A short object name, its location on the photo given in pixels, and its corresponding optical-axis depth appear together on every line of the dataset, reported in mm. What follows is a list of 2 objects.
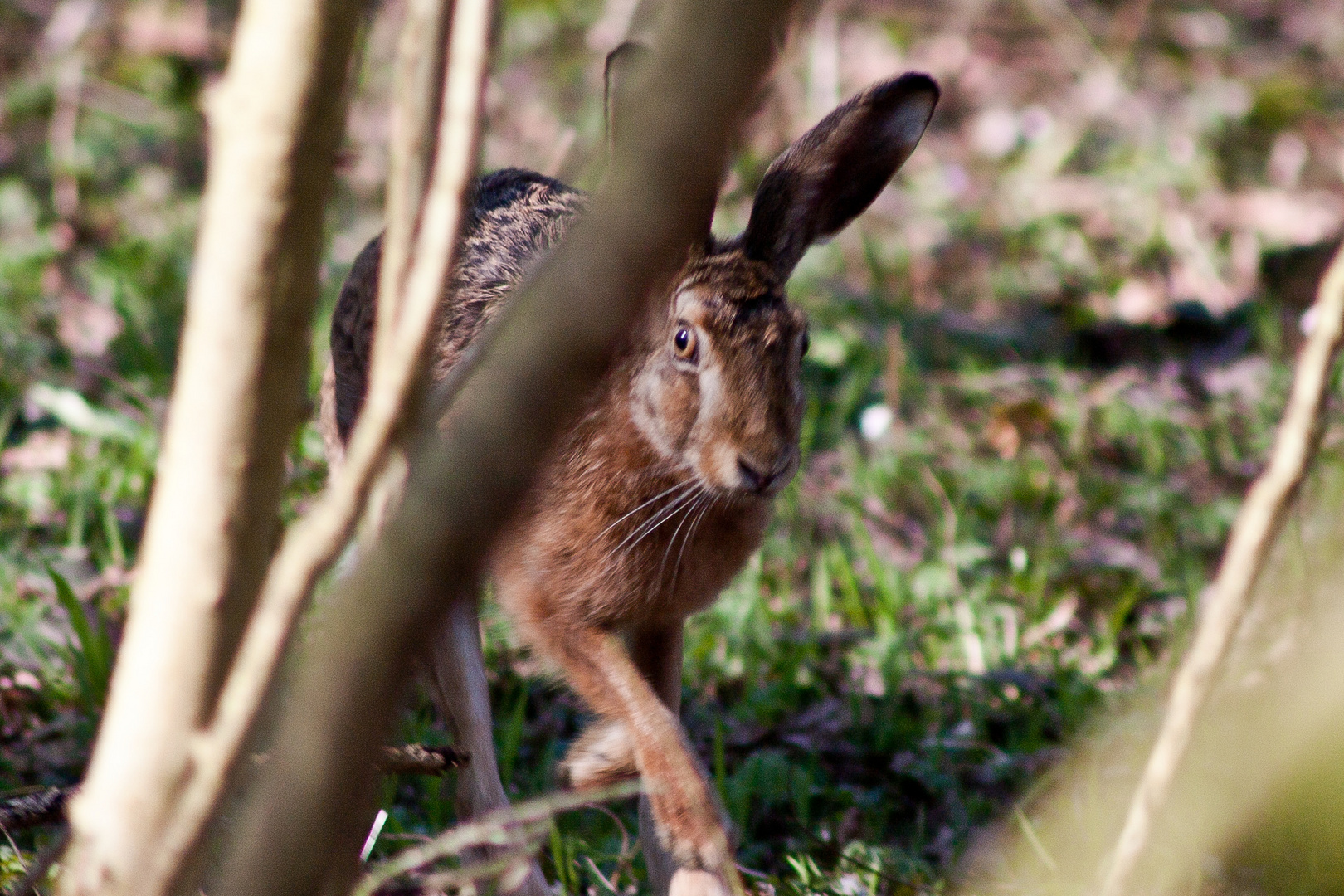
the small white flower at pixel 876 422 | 9605
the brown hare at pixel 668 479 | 9207
